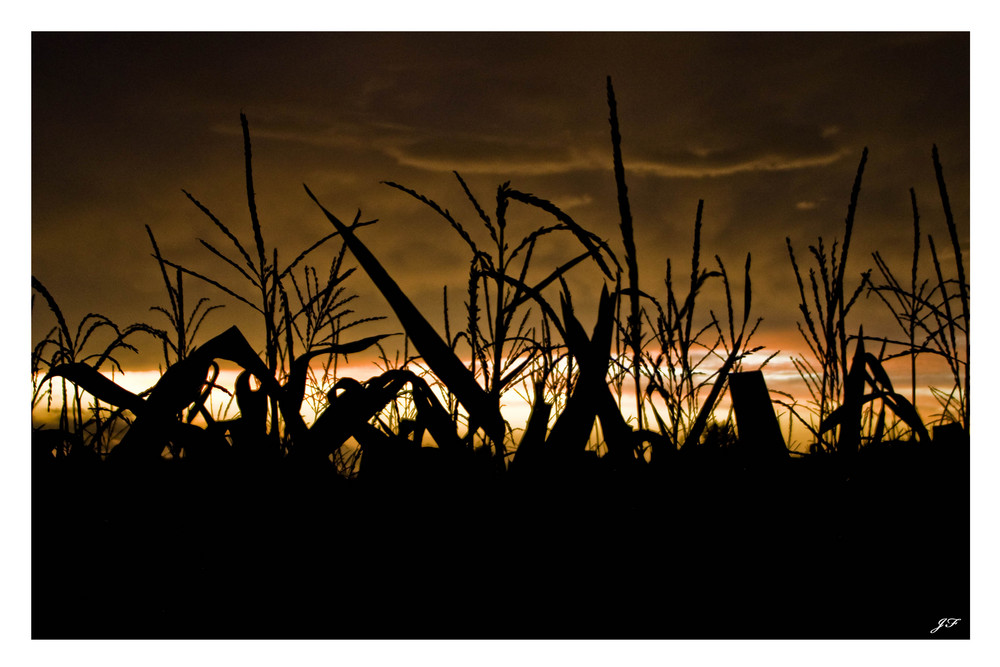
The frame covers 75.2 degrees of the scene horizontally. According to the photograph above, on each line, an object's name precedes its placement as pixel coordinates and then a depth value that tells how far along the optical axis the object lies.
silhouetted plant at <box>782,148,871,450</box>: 1.37
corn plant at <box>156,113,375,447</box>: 1.19
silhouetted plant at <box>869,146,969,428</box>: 1.38
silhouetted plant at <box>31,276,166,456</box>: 1.61
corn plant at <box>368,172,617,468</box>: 0.96
